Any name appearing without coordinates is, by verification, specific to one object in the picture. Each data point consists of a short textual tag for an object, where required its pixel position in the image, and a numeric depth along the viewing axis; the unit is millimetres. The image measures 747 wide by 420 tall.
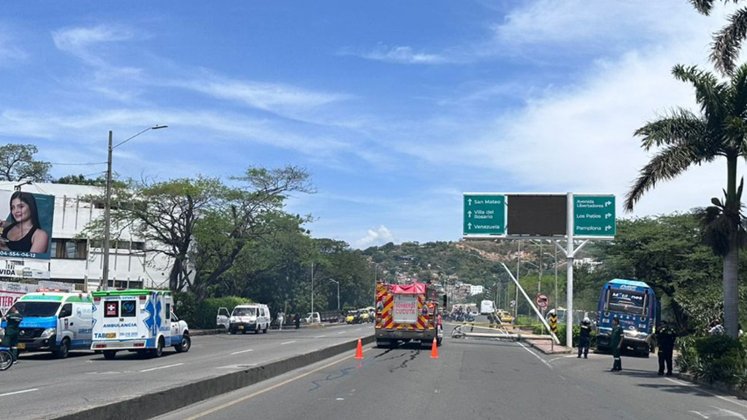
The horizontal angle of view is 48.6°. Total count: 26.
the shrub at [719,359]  20328
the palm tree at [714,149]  23750
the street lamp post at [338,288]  116519
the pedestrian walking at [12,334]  24750
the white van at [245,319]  57906
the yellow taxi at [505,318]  93375
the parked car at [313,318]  97362
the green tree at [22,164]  102938
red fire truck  35406
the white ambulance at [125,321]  28219
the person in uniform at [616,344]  26469
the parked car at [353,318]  100562
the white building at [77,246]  73812
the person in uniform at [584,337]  32950
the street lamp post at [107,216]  40438
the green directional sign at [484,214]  42469
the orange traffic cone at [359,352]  28781
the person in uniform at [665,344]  24922
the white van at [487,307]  95538
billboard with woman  49312
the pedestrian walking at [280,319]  79050
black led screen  42031
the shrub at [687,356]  23203
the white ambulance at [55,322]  29203
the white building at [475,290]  183950
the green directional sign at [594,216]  41219
